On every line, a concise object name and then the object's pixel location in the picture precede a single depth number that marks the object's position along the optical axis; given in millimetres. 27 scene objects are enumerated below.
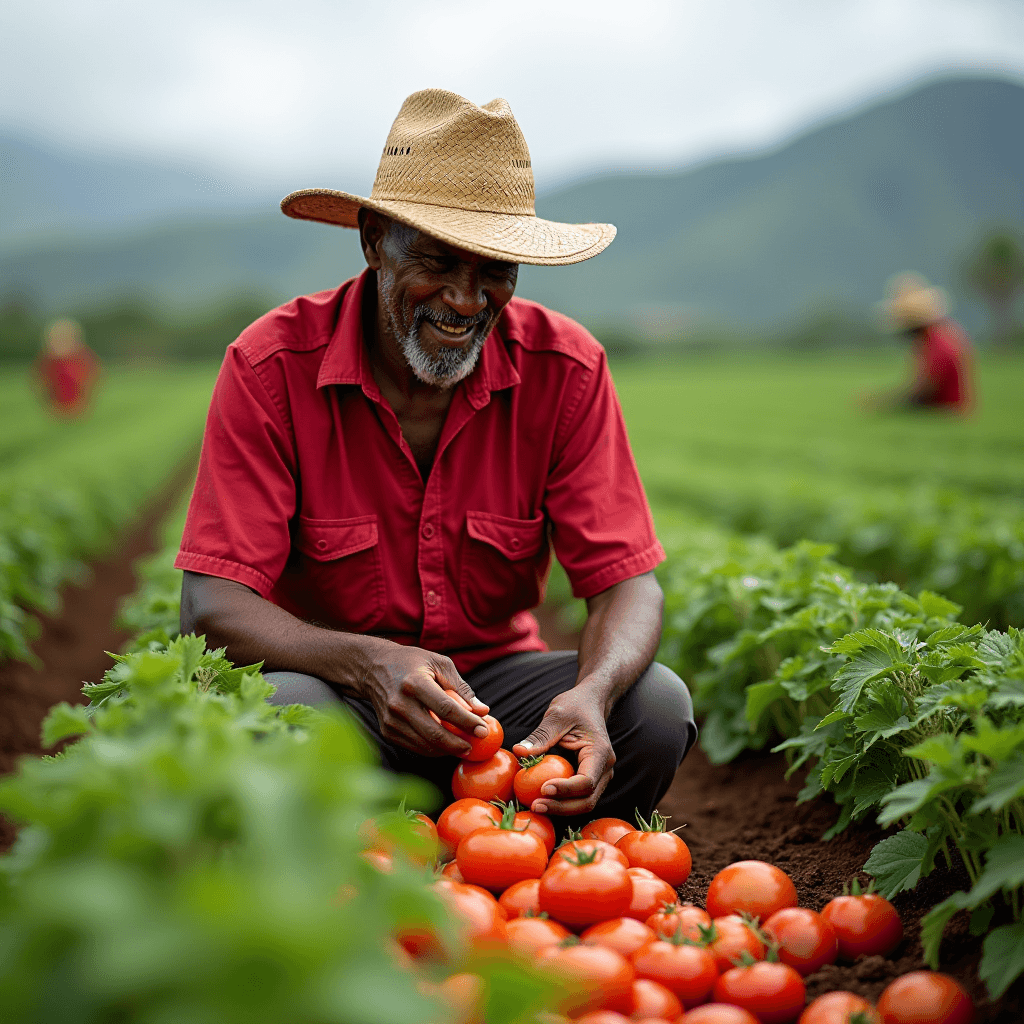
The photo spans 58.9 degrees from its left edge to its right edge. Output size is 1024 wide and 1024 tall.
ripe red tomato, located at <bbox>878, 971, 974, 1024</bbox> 1768
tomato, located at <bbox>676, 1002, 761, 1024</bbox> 1719
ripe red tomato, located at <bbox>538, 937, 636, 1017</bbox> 1711
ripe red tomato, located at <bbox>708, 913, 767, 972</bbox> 1981
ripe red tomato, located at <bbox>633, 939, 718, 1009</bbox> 1876
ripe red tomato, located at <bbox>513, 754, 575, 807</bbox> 2476
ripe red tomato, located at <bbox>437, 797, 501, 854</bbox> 2379
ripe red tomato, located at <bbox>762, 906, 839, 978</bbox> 2076
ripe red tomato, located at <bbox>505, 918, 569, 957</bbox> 1876
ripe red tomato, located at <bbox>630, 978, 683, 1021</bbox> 1780
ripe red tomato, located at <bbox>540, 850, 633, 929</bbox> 2045
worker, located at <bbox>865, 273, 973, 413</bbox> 16484
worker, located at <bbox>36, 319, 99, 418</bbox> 26516
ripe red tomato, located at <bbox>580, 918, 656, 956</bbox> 1951
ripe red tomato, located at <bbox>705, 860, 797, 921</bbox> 2223
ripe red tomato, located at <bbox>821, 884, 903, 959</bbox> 2135
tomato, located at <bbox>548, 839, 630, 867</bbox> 2140
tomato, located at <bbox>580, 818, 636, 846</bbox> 2541
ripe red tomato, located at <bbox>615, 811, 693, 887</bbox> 2398
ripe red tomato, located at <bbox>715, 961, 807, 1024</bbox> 1854
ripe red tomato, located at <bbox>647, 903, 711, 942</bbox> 2043
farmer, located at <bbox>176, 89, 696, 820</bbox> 2850
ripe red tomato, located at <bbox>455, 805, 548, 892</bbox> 2232
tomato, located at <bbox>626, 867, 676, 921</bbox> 2160
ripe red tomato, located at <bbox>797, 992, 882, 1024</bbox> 1722
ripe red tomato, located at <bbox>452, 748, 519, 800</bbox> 2572
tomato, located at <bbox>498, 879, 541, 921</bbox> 2137
